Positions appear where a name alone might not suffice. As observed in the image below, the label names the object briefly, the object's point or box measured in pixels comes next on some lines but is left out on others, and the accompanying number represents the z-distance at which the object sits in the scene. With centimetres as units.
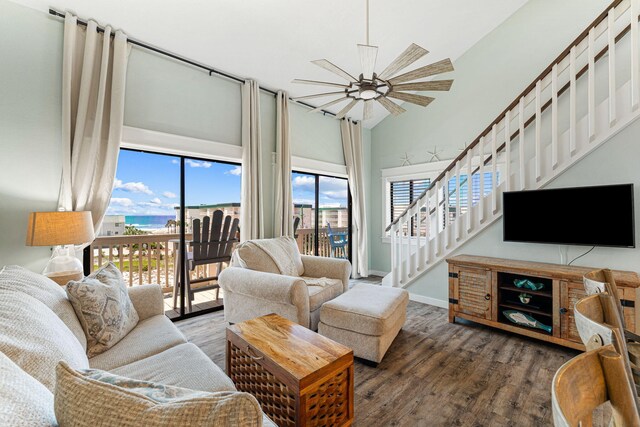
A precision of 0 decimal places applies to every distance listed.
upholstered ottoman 222
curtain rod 241
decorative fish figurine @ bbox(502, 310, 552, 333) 259
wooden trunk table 135
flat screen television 243
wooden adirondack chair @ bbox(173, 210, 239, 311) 341
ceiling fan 192
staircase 258
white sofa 62
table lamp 200
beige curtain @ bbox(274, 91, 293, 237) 392
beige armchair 241
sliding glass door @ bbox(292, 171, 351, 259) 475
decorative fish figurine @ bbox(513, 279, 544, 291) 265
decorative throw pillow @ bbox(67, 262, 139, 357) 155
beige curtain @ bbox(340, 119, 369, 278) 509
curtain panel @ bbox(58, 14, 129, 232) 241
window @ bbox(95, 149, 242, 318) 297
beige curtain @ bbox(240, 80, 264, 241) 357
